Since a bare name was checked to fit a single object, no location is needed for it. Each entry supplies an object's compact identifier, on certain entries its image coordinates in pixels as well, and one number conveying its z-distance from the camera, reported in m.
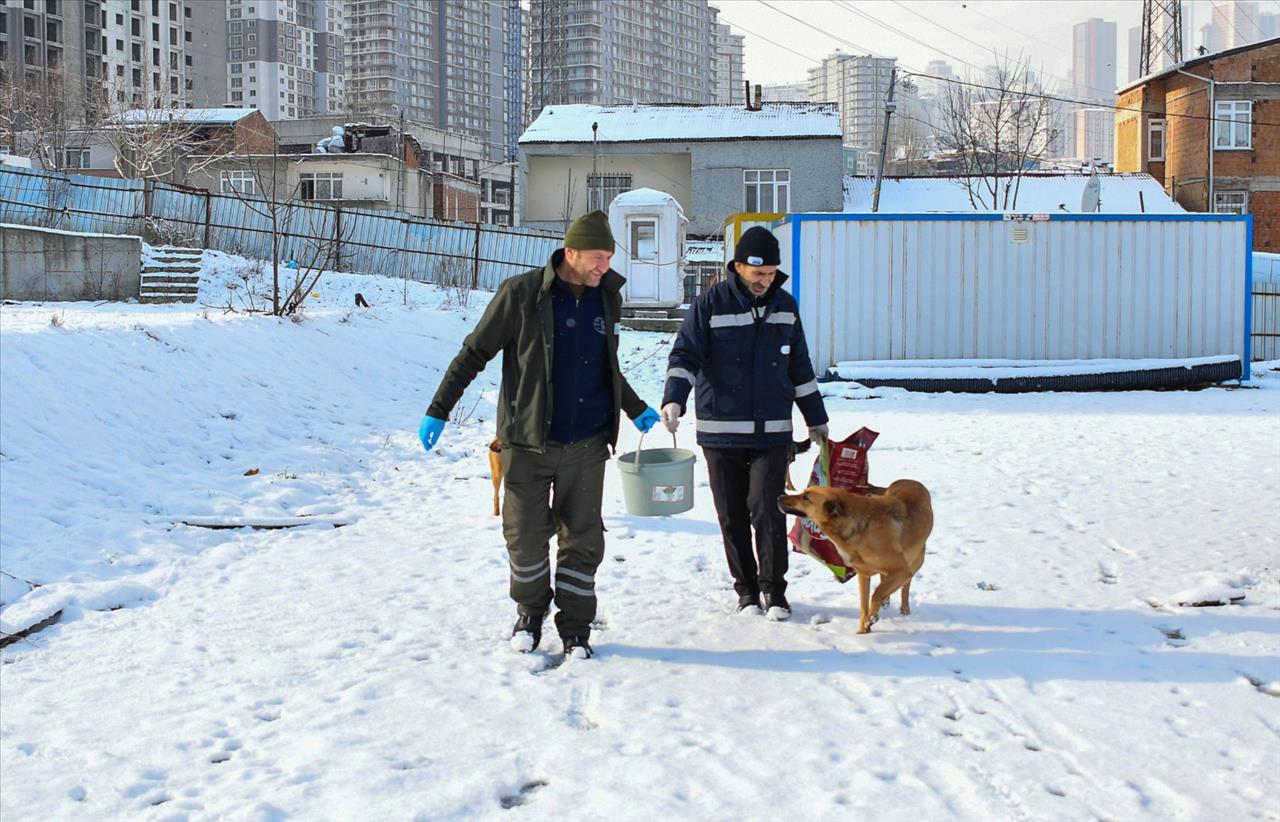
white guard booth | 22.41
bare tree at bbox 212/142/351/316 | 23.69
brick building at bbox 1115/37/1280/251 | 35.69
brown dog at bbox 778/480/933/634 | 4.56
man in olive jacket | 4.44
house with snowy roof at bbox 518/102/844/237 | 34.03
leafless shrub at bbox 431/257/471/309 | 25.20
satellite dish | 21.78
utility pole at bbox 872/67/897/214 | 28.20
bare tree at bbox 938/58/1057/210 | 35.56
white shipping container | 15.01
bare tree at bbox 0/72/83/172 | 47.00
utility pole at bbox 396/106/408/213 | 46.42
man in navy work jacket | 4.87
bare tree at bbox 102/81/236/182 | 40.69
